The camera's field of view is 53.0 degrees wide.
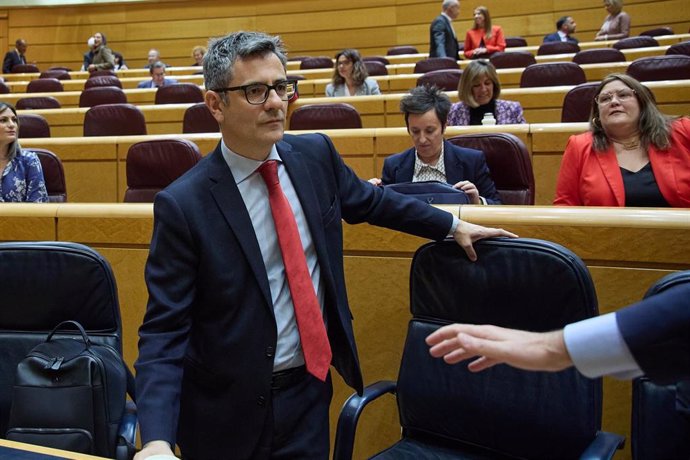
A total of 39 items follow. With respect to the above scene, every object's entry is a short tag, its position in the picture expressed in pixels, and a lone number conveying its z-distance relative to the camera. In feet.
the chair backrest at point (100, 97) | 15.42
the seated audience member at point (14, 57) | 26.71
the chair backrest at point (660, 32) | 19.25
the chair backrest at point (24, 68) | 25.90
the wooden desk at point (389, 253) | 3.92
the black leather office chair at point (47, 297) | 4.14
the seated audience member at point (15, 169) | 7.94
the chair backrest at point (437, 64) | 16.01
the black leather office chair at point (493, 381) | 3.36
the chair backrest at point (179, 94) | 14.83
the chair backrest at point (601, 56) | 14.29
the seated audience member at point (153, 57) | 22.10
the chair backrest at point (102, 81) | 18.72
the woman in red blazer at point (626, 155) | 5.87
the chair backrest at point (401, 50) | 22.75
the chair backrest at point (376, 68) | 16.94
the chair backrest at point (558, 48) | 17.74
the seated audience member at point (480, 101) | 9.02
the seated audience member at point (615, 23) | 19.48
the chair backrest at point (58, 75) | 23.00
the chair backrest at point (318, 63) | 20.59
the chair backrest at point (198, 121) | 11.24
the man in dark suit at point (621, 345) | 1.80
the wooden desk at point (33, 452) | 2.71
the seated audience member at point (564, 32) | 20.13
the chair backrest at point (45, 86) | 19.61
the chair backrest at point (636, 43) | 16.40
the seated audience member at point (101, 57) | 23.45
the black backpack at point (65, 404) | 3.75
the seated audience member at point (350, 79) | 12.92
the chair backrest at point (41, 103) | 15.39
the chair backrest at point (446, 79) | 13.23
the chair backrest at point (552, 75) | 12.18
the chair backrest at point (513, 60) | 15.69
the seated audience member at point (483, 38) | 17.61
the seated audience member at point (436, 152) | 6.64
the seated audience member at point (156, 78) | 18.01
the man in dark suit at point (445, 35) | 17.60
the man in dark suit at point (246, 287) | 3.13
